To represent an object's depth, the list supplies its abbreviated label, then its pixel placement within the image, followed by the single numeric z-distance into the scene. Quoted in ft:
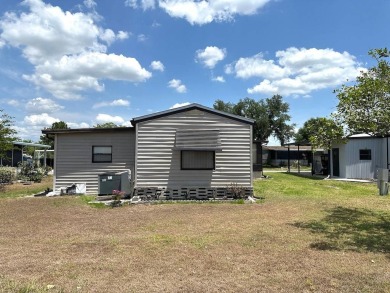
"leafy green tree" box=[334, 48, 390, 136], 24.24
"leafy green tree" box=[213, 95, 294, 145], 157.38
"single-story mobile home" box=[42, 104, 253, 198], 41.55
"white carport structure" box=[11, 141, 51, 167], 81.29
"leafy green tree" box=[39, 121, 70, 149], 191.41
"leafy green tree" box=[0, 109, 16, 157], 61.16
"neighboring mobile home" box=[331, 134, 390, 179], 67.62
